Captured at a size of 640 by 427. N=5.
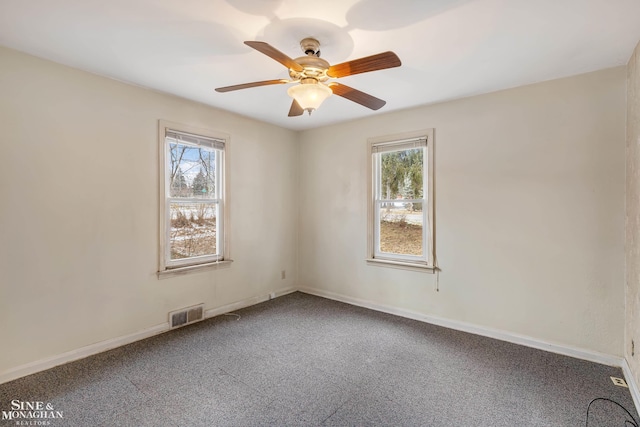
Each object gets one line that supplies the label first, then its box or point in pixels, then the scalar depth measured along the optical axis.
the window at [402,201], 3.55
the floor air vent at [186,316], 3.26
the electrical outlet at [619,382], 2.27
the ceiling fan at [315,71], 1.75
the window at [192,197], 3.24
